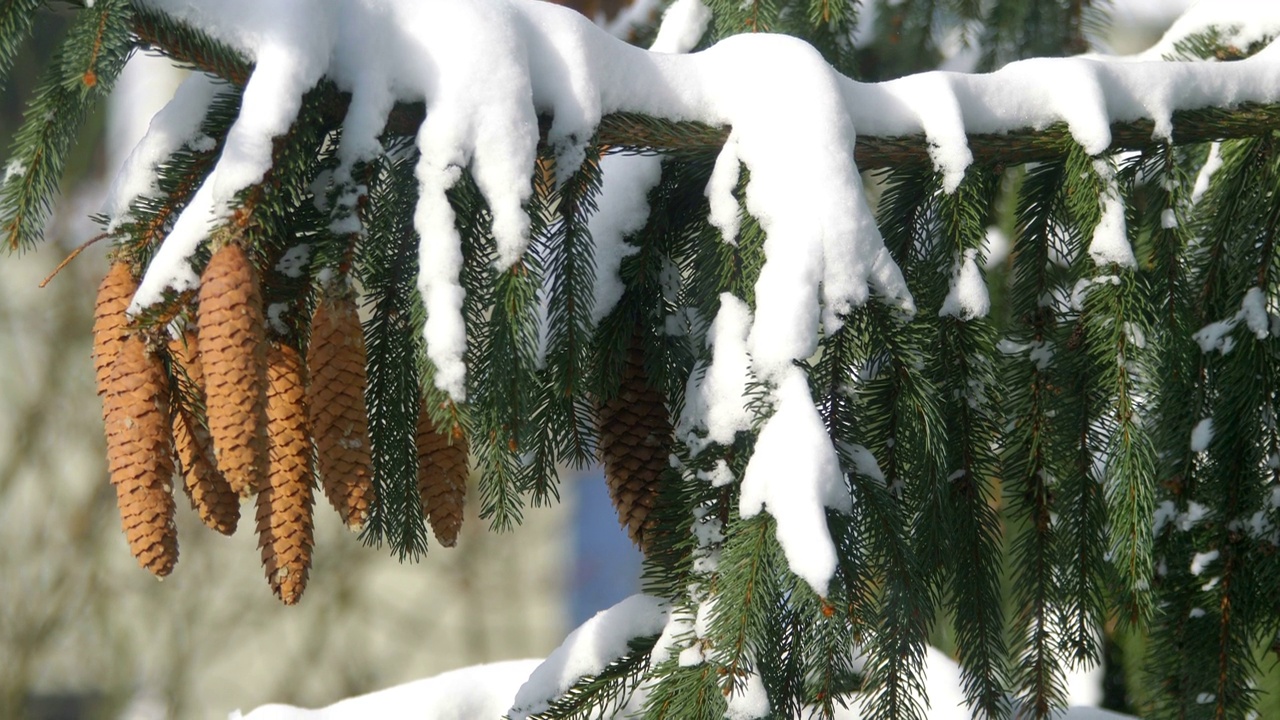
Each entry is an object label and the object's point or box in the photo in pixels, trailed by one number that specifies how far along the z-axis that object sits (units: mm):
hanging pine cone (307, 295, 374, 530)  3775
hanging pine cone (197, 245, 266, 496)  3728
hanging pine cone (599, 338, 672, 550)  3925
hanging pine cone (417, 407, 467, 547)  3827
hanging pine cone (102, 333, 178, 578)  3774
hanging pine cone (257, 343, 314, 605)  3760
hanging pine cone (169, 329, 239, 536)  3807
